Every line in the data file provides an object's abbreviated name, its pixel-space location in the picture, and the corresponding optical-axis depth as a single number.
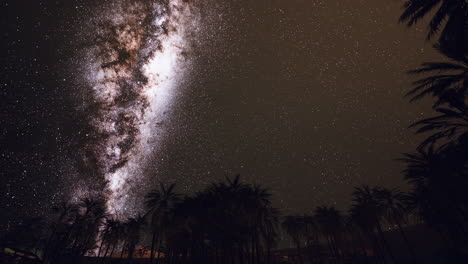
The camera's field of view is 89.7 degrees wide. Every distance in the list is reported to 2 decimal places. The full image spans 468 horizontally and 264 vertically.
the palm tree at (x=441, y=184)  24.55
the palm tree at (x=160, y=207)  39.75
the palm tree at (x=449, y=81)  15.99
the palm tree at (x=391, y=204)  41.06
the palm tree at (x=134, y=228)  48.38
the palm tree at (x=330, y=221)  47.94
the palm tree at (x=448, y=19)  13.00
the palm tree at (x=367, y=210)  42.19
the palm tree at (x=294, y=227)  54.55
